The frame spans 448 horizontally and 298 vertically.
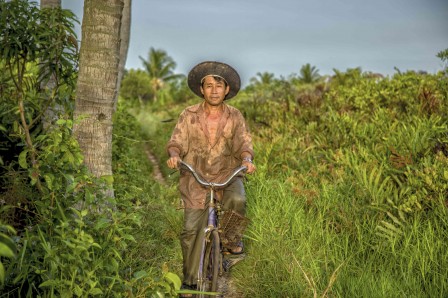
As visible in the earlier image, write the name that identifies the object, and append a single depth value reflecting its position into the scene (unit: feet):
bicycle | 14.41
